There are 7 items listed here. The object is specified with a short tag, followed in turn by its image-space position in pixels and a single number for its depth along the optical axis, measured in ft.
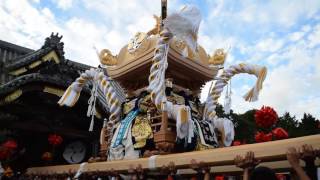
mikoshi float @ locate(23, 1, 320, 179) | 9.19
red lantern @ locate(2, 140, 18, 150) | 13.32
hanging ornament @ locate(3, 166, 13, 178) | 13.65
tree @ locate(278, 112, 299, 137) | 37.03
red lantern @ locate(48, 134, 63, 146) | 15.68
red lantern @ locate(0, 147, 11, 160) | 13.29
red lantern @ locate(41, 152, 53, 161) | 15.83
